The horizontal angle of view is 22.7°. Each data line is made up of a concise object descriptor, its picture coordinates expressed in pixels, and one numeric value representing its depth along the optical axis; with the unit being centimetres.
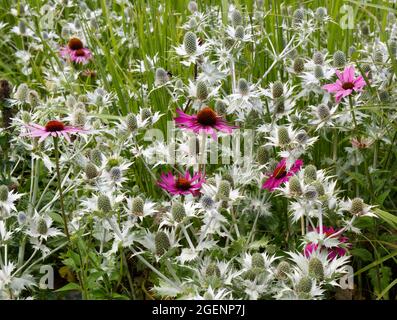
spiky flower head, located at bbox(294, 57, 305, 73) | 161
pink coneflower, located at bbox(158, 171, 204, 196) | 138
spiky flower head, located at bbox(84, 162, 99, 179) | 137
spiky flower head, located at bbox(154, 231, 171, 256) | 129
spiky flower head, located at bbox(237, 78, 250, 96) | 145
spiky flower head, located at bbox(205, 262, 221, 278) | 125
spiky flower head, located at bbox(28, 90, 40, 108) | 160
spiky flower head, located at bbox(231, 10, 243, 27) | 161
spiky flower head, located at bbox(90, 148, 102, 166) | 144
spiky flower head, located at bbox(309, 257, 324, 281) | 123
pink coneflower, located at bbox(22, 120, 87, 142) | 131
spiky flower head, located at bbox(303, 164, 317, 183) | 133
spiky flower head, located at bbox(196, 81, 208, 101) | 146
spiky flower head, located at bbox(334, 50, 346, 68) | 160
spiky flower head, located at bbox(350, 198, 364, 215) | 135
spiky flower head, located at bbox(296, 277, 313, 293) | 120
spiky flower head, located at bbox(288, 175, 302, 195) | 130
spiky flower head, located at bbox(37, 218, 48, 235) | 136
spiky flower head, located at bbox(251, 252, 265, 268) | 126
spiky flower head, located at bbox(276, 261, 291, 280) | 125
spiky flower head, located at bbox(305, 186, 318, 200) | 130
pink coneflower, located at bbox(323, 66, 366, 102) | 145
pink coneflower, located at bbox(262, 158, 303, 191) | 139
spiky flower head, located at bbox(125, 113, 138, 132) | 142
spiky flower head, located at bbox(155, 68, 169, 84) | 157
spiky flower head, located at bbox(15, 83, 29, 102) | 157
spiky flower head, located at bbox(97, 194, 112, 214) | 128
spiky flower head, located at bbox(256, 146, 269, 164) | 145
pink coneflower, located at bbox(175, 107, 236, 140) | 139
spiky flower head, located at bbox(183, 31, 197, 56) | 150
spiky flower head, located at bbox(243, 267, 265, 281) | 124
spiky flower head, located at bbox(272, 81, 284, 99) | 147
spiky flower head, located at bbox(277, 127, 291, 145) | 139
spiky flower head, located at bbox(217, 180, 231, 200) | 131
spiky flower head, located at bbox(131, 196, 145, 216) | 131
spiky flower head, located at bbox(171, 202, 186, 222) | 129
